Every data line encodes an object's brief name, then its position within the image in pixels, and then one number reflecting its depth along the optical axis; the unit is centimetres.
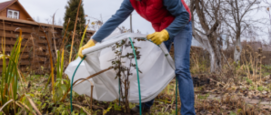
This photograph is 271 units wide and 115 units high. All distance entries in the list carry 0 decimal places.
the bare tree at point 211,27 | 444
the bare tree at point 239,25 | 868
